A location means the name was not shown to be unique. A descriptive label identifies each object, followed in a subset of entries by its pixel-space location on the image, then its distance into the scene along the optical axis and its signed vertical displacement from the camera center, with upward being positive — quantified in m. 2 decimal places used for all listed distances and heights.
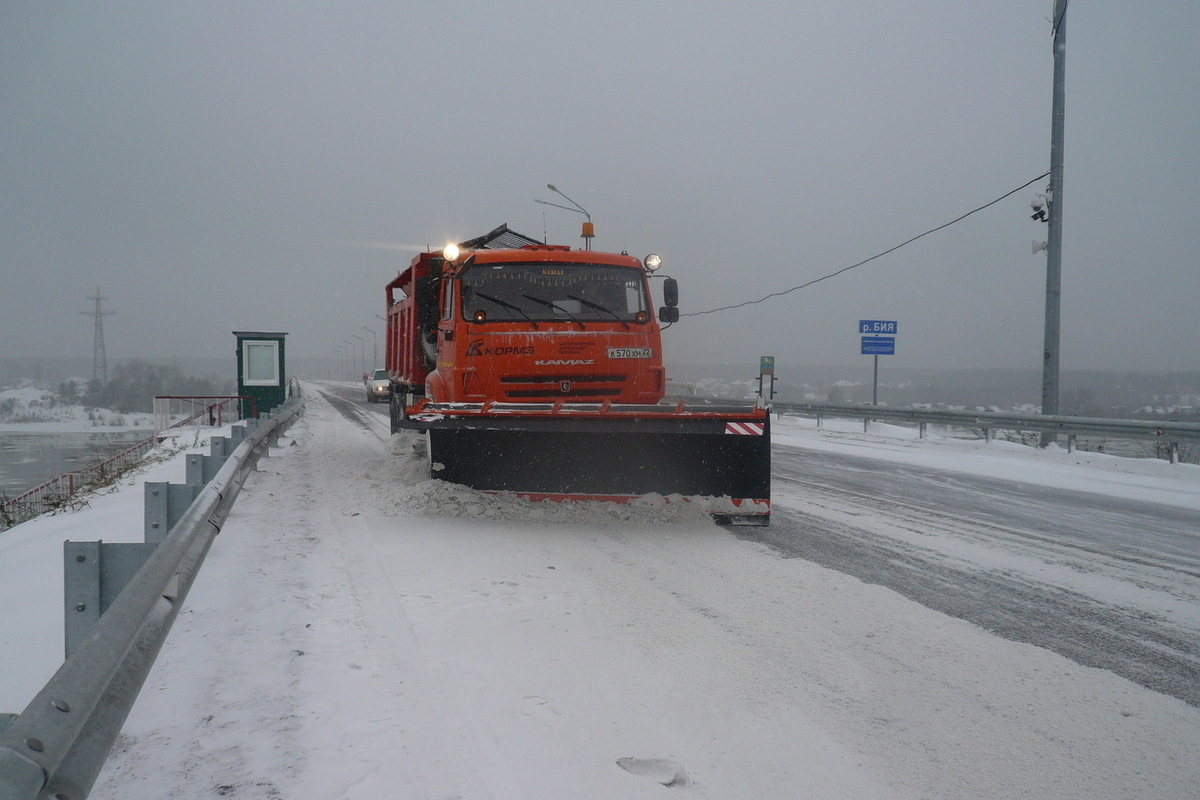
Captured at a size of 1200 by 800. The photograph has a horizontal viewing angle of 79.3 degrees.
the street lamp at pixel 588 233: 9.12 +1.93
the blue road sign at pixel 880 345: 20.08 +1.25
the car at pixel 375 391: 26.34 -0.34
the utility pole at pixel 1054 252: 14.01 +2.72
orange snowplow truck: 6.38 -0.15
